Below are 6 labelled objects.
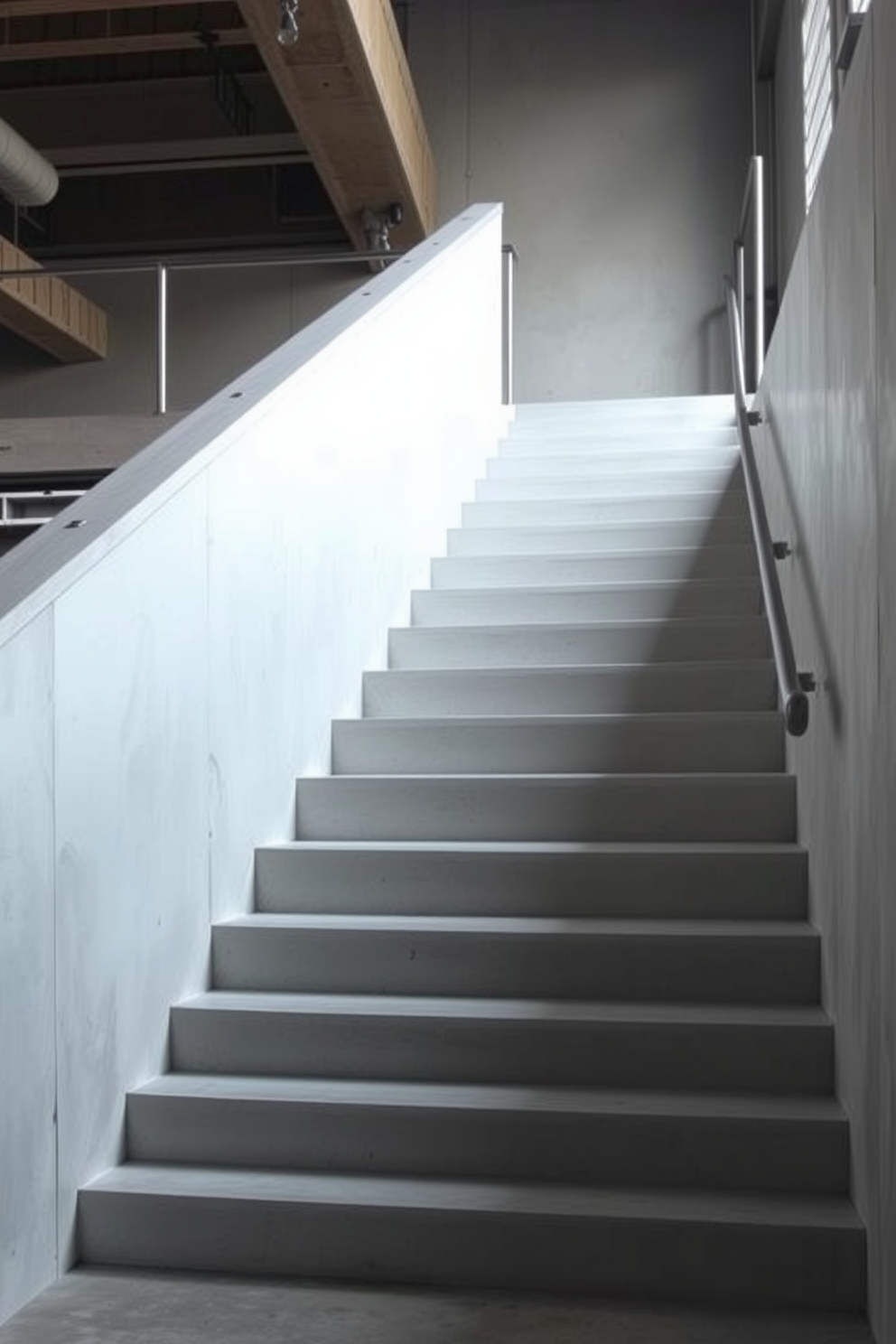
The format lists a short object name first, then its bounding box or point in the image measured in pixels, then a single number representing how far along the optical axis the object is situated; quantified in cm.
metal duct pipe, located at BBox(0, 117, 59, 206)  956
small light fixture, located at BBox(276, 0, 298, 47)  679
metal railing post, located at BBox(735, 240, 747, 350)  771
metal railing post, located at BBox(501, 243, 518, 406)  900
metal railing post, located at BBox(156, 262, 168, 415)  830
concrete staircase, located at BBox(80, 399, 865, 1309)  307
